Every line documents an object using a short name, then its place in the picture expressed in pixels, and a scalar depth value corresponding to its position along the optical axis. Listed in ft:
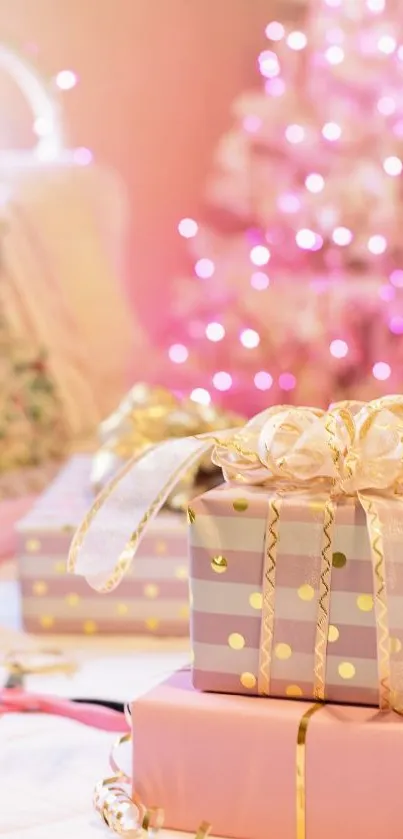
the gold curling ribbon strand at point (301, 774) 3.46
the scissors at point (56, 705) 4.10
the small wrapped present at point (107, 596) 4.71
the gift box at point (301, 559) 3.51
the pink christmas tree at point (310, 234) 10.19
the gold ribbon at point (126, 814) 3.53
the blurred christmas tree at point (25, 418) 6.46
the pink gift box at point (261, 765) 3.44
